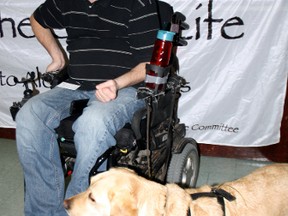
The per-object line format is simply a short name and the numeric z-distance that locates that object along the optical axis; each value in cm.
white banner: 238
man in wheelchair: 169
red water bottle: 167
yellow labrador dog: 127
